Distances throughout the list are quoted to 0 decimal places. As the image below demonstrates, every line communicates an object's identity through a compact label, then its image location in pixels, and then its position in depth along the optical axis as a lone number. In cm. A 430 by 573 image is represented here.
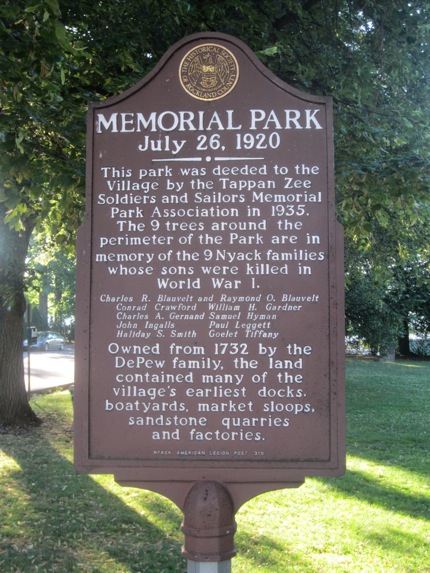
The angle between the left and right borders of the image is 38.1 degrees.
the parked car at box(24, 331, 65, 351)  4347
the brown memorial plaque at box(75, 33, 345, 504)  311
